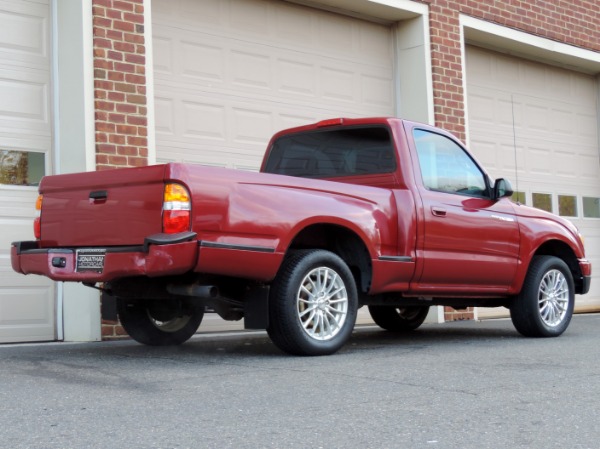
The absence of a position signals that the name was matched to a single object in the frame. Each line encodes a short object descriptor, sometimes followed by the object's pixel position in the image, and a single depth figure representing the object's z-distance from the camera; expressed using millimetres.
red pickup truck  6000
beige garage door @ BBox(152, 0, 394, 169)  9672
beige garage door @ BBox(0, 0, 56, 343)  8367
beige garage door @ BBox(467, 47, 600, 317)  13297
